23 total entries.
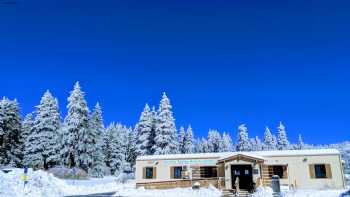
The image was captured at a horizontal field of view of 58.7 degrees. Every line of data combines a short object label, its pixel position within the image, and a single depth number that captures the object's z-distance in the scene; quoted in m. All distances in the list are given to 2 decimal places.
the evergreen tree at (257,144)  80.74
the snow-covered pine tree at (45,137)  43.62
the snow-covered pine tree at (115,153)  57.53
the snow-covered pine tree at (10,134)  43.53
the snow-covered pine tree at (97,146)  45.75
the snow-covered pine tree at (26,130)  44.62
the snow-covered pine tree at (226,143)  74.43
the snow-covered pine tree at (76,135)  42.75
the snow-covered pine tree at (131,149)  58.16
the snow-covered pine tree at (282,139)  68.50
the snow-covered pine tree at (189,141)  62.26
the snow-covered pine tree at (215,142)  73.44
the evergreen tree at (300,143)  78.84
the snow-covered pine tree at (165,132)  44.59
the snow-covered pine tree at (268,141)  71.88
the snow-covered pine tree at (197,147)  81.21
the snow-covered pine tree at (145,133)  46.91
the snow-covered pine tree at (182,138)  64.09
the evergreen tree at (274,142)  71.47
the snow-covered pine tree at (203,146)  75.64
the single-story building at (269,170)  26.42
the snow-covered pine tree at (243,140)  68.45
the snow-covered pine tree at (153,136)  46.25
